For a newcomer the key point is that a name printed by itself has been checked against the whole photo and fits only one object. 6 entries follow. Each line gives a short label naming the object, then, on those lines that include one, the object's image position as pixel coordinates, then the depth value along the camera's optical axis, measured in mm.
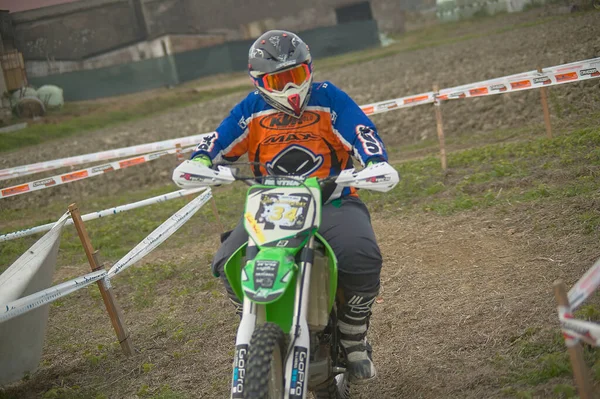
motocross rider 4180
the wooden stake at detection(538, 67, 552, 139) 10658
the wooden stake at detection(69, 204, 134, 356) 5984
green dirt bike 3516
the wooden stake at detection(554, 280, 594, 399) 3281
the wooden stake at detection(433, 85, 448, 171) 10625
